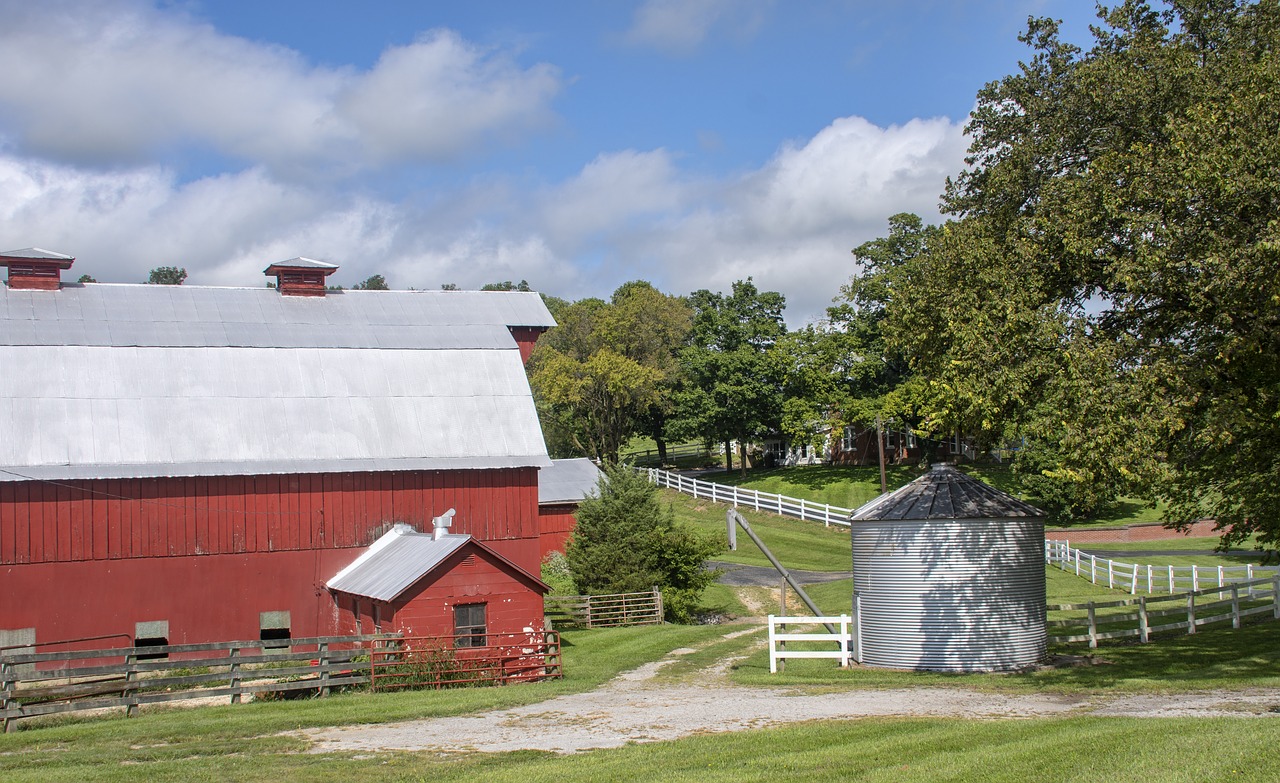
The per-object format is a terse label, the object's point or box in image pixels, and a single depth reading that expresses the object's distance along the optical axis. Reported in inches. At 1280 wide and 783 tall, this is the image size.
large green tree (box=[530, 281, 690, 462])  2484.0
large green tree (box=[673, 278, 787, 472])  2647.6
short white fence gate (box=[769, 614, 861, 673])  870.4
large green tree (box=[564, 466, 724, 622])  1304.1
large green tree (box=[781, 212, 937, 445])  2422.5
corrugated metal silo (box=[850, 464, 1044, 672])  847.1
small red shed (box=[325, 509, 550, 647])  948.6
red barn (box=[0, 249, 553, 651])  1063.0
